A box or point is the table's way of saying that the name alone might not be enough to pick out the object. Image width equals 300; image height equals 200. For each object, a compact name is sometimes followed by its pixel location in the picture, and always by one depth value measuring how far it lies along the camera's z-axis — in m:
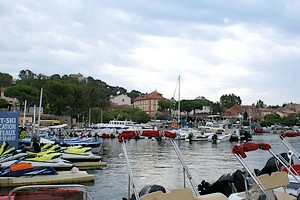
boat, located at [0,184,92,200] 5.33
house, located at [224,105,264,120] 165.88
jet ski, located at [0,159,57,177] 17.62
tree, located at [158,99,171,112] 145.05
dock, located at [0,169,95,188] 17.12
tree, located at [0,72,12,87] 106.50
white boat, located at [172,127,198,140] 67.43
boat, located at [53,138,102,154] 34.08
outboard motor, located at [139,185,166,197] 8.63
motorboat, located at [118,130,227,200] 6.99
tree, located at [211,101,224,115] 153.75
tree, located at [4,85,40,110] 79.81
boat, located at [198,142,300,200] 7.11
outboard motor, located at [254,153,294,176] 12.55
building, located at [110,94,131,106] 178.06
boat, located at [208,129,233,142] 64.59
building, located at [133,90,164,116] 162.75
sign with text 22.44
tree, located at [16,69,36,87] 94.88
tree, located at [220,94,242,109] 188.75
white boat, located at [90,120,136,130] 84.74
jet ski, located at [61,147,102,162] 24.34
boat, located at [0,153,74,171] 18.67
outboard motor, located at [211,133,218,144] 60.82
